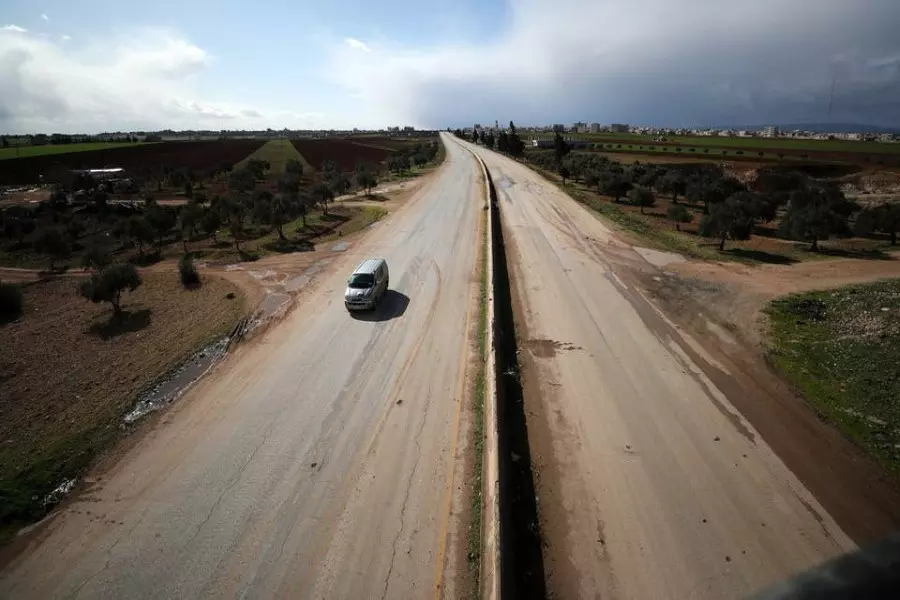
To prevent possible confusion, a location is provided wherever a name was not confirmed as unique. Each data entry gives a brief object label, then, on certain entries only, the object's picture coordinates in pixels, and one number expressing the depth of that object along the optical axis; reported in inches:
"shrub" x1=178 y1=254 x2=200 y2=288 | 1076.5
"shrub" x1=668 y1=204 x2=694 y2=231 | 1555.1
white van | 844.0
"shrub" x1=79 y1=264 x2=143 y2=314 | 904.3
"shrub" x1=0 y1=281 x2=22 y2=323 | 973.8
